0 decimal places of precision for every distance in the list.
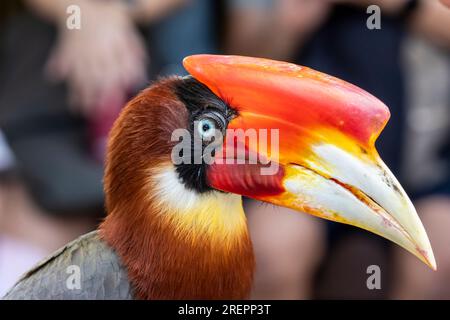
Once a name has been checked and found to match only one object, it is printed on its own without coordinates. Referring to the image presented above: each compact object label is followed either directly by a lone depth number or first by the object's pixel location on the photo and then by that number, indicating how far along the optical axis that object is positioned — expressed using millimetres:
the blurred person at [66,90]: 984
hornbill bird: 763
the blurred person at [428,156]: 1056
